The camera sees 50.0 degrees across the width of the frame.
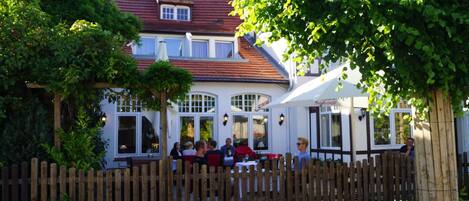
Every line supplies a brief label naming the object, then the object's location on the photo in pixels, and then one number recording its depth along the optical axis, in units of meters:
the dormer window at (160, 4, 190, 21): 19.08
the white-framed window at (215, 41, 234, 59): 18.31
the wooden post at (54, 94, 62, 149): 8.05
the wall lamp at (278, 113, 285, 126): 17.25
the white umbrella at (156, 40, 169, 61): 13.02
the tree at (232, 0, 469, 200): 4.17
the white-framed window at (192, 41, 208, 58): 18.19
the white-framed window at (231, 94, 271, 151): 17.11
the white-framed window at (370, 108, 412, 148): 16.33
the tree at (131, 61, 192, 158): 8.00
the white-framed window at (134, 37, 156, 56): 17.57
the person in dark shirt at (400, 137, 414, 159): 11.07
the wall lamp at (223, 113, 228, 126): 16.67
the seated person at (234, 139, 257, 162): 13.24
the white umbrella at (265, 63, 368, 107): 8.64
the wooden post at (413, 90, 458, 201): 4.65
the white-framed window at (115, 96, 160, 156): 16.17
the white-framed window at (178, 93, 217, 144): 16.64
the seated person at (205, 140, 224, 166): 9.92
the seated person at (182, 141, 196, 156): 11.48
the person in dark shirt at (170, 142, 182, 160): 11.75
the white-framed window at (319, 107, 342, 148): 16.45
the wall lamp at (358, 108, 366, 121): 16.08
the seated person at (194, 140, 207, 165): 10.65
